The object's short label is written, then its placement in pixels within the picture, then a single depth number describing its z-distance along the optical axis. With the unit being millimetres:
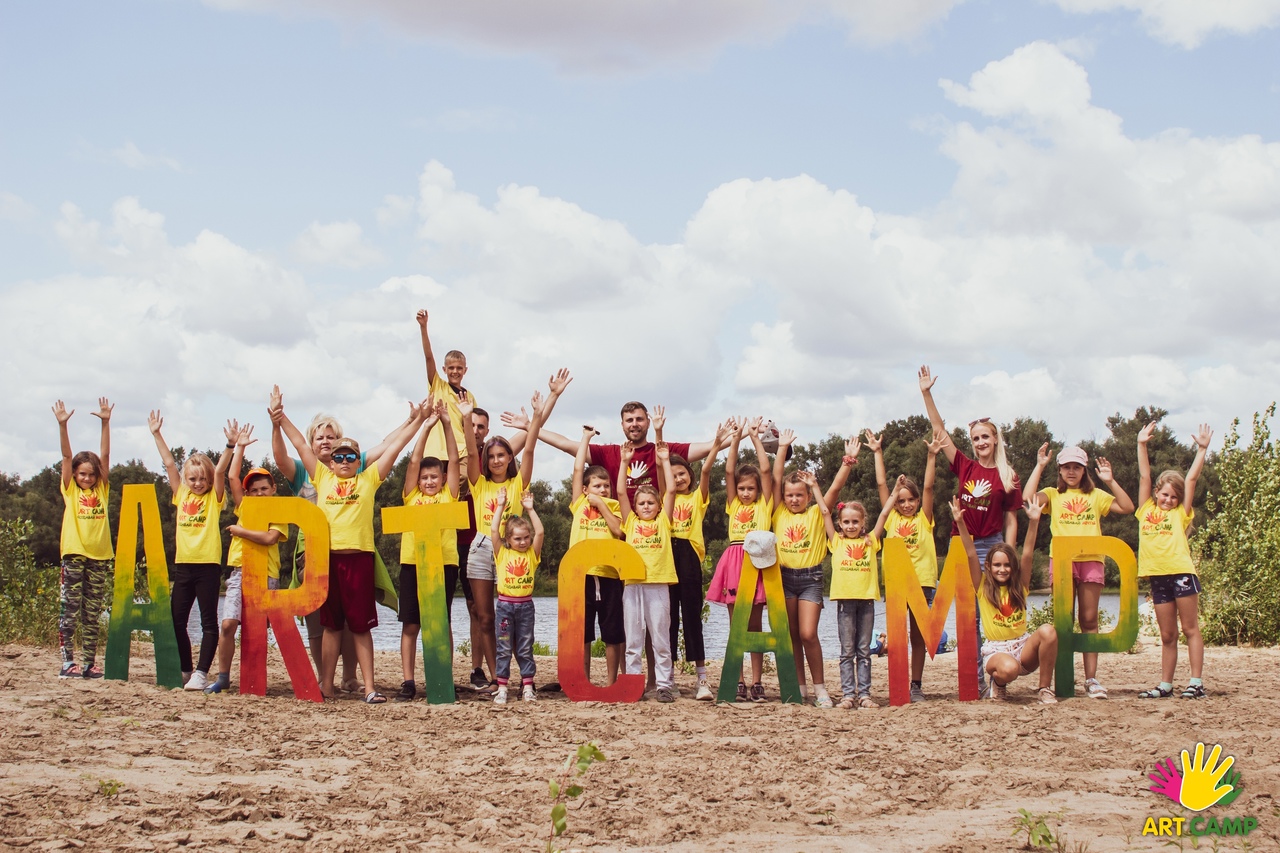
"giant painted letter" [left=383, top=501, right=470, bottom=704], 8930
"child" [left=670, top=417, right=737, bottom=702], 9328
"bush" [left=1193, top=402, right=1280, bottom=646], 14391
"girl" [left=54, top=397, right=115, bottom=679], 9305
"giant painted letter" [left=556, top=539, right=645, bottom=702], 9008
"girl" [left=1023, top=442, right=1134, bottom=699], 9352
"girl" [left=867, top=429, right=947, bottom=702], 9453
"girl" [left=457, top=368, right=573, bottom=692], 9195
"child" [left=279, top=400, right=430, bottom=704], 8945
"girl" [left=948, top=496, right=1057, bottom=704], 9078
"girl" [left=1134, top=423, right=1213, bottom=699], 9031
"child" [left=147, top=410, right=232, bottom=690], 9141
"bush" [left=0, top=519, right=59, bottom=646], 12172
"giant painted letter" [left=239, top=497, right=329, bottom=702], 8805
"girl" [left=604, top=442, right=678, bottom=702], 9125
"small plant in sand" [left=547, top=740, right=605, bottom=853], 4075
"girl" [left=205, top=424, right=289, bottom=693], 9125
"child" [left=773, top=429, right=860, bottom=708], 9070
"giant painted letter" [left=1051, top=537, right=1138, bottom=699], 9172
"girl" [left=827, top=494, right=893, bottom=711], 8938
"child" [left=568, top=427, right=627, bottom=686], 9367
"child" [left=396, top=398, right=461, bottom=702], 9156
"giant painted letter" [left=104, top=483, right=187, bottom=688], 9133
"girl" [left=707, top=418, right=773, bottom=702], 9312
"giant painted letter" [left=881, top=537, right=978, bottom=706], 9078
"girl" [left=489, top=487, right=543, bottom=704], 8922
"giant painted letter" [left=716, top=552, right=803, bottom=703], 9078
